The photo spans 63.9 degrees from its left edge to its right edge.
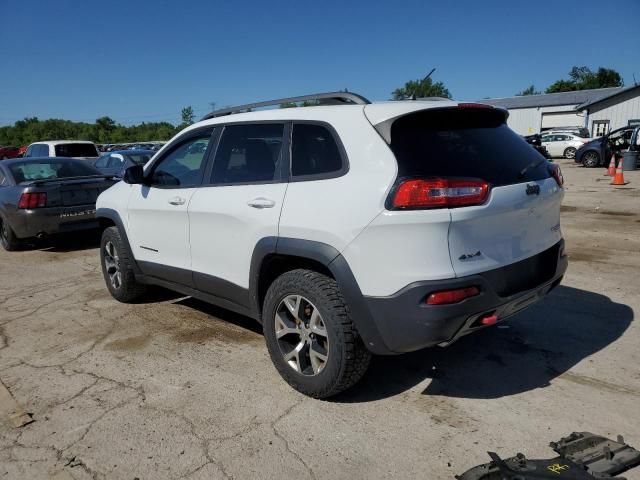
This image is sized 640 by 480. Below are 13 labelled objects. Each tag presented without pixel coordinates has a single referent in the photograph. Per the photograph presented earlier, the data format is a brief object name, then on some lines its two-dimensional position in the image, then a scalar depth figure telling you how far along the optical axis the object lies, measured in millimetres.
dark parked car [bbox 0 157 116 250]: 7664
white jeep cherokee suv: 2686
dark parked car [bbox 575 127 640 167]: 22625
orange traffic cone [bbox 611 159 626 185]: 15414
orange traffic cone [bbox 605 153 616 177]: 18366
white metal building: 36438
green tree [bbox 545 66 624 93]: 79550
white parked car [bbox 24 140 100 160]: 15942
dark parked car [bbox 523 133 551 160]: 29197
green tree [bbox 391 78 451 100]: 76188
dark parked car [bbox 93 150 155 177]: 13055
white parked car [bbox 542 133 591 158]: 30250
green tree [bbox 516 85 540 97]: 97688
